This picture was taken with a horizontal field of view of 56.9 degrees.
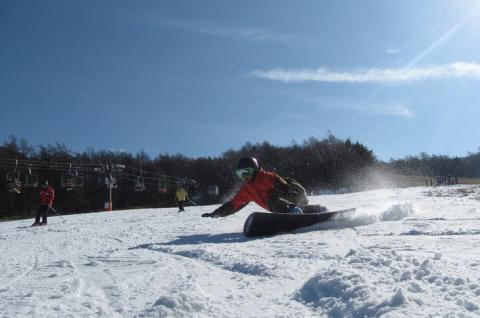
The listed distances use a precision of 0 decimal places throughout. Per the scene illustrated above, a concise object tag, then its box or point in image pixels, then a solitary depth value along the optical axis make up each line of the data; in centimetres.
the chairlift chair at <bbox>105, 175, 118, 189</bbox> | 3450
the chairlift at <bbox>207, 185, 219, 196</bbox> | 3694
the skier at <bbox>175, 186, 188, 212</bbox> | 2119
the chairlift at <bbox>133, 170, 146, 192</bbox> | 3875
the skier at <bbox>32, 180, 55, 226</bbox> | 1599
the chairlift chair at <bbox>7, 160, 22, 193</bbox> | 2644
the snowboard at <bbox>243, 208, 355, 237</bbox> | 736
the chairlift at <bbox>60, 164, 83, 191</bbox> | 3209
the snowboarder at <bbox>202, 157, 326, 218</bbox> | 877
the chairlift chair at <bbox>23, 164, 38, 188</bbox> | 2740
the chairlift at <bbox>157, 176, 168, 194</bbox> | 4388
